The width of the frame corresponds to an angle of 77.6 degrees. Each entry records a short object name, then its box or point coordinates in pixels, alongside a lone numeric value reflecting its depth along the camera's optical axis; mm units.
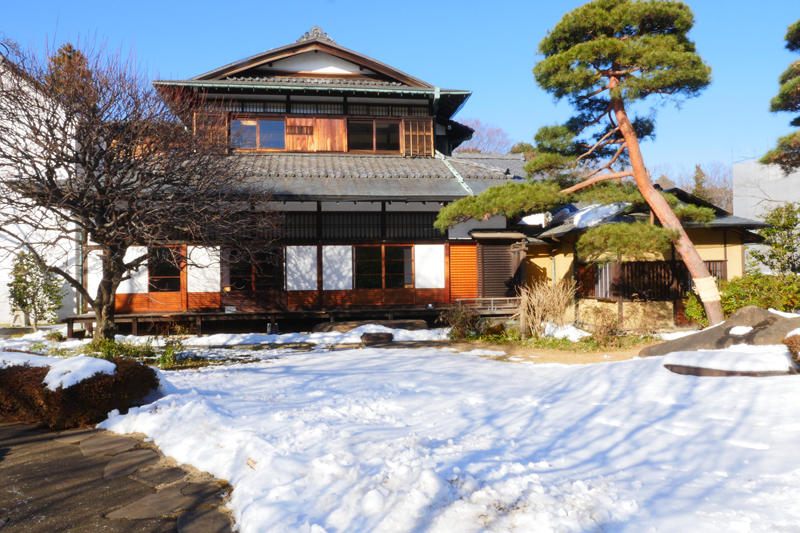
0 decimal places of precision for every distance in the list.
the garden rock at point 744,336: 8195
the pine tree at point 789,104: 12516
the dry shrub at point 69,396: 5844
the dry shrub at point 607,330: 11477
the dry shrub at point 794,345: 6828
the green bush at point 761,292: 10875
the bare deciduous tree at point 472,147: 37594
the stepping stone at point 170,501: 3727
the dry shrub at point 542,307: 12375
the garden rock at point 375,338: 12416
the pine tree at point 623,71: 10875
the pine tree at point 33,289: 15391
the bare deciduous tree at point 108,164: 9141
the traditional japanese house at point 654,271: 14461
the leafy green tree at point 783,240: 11906
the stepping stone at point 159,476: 4293
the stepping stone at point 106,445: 5062
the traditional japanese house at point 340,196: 14445
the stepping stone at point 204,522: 3477
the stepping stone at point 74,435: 5469
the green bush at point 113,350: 9055
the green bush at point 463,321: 13025
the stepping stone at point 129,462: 4520
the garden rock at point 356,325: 13625
